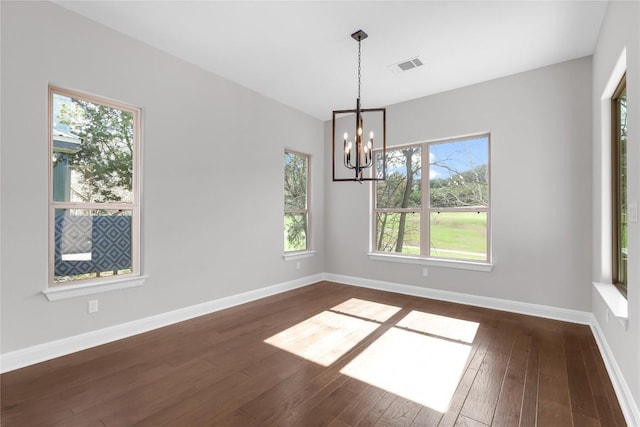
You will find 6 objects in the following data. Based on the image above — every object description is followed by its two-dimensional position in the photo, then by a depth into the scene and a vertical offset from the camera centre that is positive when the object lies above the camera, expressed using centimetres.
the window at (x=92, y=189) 275 +26
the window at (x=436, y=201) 427 +21
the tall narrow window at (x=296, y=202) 514 +23
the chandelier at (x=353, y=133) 511 +152
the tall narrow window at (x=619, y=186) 263 +27
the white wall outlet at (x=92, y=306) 284 -86
